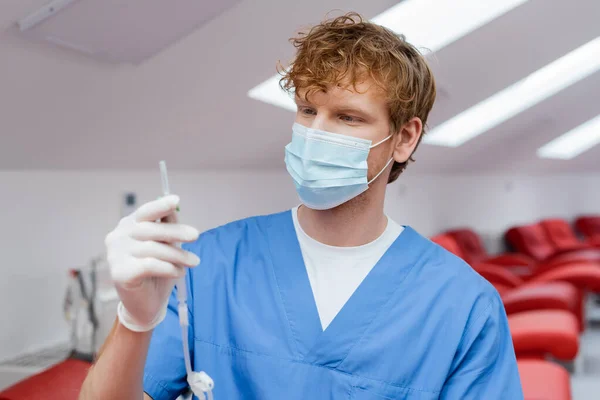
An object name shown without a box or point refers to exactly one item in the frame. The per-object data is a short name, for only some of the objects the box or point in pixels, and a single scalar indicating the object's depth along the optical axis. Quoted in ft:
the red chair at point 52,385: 5.06
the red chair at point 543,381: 6.71
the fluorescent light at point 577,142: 21.91
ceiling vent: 4.76
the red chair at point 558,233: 22.56
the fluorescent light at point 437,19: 9.15
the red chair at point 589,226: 25.03
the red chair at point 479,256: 17.19
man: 3.88
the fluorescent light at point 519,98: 14.38
